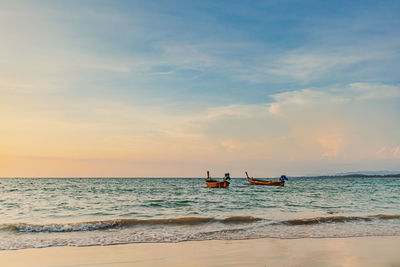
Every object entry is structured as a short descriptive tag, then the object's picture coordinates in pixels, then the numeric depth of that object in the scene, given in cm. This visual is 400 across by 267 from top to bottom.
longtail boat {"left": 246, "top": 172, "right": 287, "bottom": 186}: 6594
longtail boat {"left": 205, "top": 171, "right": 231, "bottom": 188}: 5988
